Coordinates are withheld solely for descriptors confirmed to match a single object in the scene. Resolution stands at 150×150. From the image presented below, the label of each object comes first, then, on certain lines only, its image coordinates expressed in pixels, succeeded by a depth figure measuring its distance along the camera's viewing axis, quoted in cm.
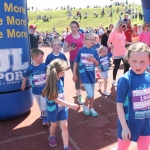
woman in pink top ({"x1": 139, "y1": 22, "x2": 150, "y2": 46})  622
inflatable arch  360
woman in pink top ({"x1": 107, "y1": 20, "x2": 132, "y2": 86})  559
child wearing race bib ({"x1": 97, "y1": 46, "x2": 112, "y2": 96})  533
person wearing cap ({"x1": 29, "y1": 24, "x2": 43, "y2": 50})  652
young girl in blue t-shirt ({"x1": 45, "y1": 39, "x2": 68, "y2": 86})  397
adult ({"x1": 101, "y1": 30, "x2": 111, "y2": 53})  934
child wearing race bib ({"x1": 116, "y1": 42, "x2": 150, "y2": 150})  198
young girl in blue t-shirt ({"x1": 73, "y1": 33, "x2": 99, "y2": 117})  394
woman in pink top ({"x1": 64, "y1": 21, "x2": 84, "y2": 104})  457
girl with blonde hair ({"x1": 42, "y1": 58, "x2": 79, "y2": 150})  266
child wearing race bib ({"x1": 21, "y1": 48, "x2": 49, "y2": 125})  371
